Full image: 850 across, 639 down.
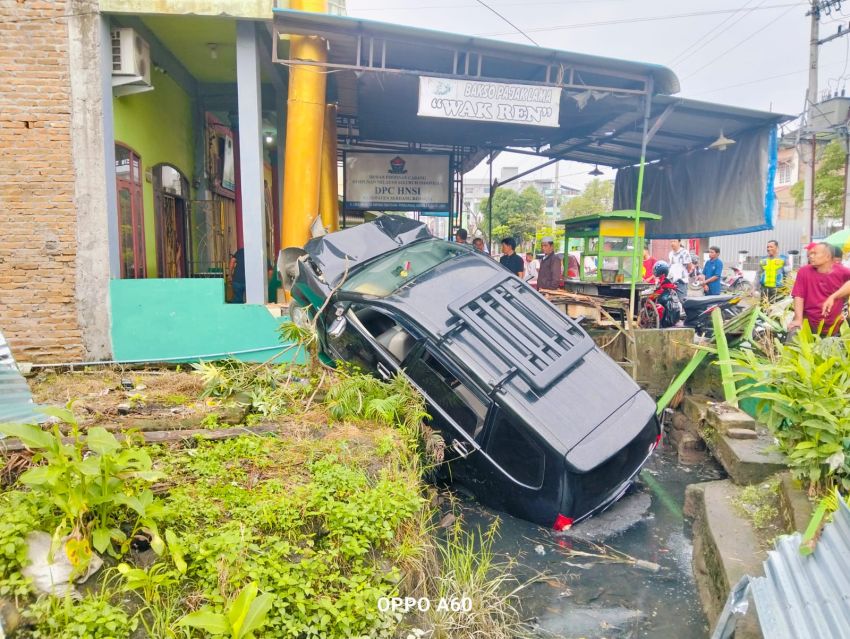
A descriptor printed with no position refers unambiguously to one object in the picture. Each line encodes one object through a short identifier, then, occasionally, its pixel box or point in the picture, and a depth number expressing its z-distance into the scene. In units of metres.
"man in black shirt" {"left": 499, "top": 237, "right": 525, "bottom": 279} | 10.43
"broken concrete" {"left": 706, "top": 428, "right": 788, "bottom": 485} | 4.58
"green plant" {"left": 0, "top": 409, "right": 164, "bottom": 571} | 2.67
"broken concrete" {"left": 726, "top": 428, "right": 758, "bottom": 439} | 5.20
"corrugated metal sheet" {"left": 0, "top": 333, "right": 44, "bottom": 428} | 3.76
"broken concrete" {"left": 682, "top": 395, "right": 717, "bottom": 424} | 6.59
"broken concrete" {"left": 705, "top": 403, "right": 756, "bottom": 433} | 5.37
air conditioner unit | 6.92
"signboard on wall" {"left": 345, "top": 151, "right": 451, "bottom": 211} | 11.48
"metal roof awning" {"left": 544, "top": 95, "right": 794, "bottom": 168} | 8.30
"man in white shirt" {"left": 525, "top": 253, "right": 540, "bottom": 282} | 13.75
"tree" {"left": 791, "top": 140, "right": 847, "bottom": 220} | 20.41
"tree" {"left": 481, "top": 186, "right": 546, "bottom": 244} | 38.50
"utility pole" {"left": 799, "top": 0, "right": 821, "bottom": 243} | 15.28
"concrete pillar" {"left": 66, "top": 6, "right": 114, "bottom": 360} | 6.61
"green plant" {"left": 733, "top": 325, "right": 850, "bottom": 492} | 3.21
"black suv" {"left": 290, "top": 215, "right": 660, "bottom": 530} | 4.16
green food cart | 9.13
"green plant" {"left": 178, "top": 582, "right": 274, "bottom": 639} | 2.34
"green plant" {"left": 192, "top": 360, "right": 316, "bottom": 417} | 4.63
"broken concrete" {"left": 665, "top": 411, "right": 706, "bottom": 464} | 6.27
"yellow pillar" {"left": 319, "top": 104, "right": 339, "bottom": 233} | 9.03
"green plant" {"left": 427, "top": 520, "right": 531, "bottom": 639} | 3.07
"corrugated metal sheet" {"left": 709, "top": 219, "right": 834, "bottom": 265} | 29.67
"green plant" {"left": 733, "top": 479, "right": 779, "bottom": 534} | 3.75
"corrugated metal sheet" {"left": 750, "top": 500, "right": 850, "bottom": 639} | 2.17
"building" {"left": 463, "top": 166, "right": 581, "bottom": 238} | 73.39
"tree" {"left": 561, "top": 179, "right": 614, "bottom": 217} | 42.12
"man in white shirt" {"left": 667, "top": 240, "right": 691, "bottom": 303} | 10.26
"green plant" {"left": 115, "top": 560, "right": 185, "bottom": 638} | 2.55
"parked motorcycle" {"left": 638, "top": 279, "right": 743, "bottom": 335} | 9.04
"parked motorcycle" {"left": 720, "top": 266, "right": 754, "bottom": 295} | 14.30
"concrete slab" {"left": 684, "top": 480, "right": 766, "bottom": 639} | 3.23
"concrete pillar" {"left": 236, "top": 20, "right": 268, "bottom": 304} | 7.00
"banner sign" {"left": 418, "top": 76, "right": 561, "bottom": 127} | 7.05
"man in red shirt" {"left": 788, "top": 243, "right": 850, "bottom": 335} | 5.47
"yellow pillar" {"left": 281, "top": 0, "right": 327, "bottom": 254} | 7.20
